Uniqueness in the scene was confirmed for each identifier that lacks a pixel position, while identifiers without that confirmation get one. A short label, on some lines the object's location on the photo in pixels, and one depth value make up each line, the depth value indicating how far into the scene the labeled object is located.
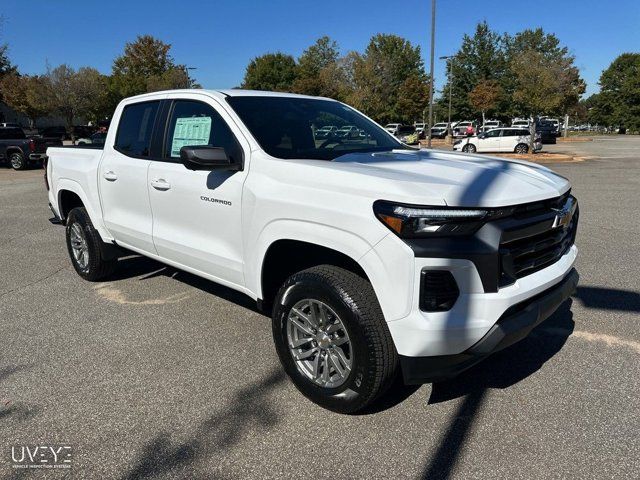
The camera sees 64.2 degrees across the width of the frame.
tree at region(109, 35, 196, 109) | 49.92
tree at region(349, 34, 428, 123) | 36.22
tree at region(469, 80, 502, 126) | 53.56
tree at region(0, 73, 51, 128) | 40.93
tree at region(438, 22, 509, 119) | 60.59
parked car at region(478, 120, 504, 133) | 55.56
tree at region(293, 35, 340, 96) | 40.25
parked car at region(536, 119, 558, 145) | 41.00
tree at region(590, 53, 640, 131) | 74.44
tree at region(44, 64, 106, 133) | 36.88
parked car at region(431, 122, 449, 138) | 51.54
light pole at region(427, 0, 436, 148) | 21.56
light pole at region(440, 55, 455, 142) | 59.08
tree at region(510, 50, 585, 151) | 24.22
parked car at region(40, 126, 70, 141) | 29.53
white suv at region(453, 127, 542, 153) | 28.31
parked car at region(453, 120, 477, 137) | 47.75
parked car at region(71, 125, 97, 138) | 39.53
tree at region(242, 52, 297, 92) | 64.94
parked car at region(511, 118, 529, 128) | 50.48
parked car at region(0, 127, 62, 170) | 20.59
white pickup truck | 2.43
